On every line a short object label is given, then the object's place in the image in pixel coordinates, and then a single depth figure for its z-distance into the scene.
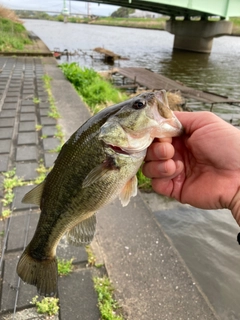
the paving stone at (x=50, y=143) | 5.39
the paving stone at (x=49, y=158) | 4.84
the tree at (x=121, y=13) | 112.56
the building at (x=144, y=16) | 92.34
